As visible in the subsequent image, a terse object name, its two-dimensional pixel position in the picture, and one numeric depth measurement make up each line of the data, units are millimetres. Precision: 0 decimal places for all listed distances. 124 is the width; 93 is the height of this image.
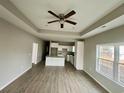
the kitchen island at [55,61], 6082
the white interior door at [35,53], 5964
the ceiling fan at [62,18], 2191
